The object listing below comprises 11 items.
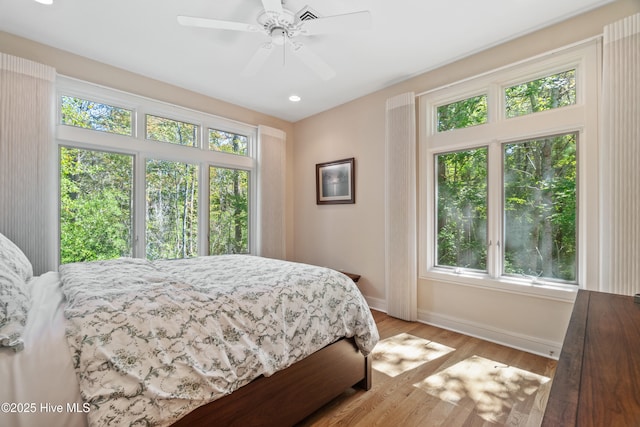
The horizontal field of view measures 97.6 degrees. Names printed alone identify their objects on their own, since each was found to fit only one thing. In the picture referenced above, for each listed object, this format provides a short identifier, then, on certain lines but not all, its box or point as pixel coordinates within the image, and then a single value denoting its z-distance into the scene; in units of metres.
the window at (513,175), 2.43
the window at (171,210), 3.45
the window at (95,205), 2.94
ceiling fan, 1.94
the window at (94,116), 2.93
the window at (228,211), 4.03
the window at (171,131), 3.47
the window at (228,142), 4.04
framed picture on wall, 4.08
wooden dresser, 0.61
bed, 0.97
